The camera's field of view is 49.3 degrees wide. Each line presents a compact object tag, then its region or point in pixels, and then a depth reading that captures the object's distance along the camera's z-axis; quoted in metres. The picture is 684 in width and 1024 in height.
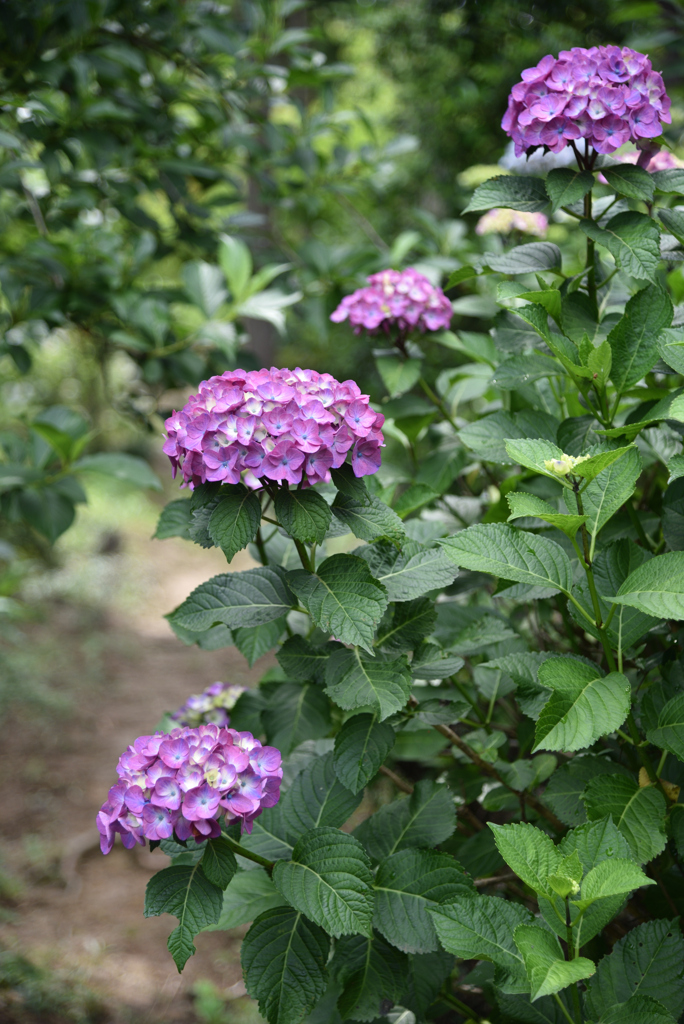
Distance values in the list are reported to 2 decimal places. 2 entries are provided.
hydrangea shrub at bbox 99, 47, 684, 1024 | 0.90
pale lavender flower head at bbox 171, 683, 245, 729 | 1.48
